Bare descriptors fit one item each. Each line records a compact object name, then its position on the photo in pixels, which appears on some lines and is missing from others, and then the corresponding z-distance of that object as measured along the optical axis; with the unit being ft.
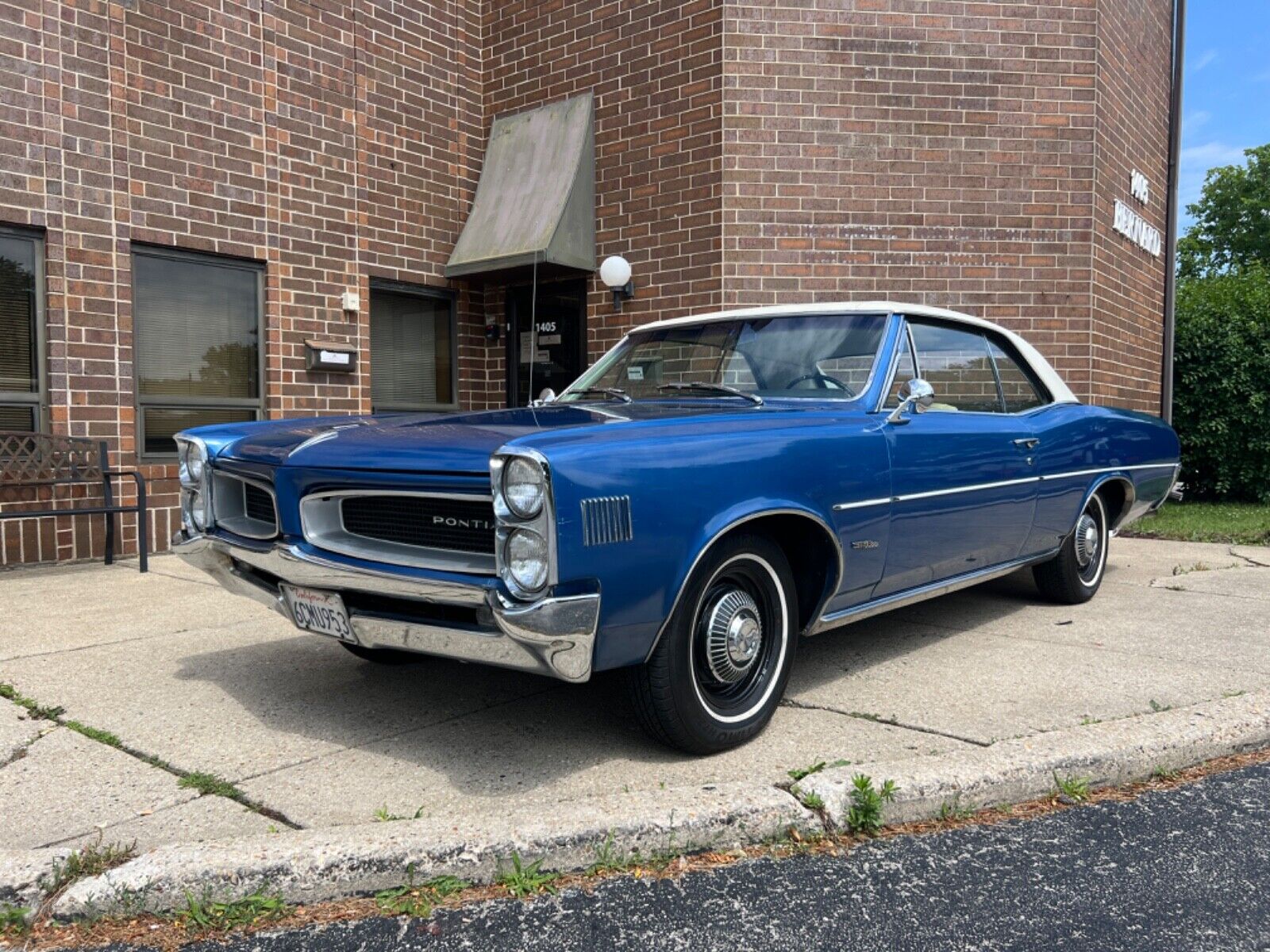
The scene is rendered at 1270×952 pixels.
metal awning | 30.17
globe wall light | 29.53
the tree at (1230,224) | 116.57
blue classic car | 8.75
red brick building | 24.07
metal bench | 21.49
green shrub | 36.63
